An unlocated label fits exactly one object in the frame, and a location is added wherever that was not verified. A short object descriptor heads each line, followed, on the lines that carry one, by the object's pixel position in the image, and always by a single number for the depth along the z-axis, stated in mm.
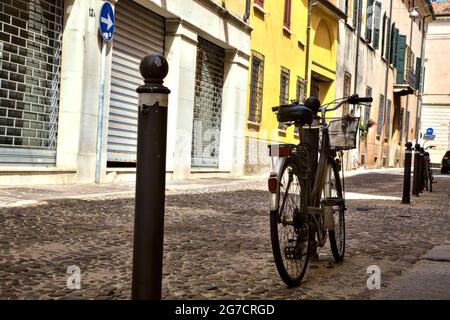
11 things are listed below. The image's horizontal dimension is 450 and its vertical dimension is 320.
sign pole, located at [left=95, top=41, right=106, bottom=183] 9914
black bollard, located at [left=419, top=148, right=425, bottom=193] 12586
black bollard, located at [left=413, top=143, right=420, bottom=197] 11773
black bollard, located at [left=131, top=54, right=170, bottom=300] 2236
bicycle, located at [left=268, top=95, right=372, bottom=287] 3434
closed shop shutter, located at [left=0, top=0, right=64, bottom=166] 8500
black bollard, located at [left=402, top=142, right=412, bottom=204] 9672
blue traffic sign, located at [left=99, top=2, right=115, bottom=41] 9744
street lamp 33969
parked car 30500
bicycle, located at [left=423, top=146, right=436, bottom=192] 13441
